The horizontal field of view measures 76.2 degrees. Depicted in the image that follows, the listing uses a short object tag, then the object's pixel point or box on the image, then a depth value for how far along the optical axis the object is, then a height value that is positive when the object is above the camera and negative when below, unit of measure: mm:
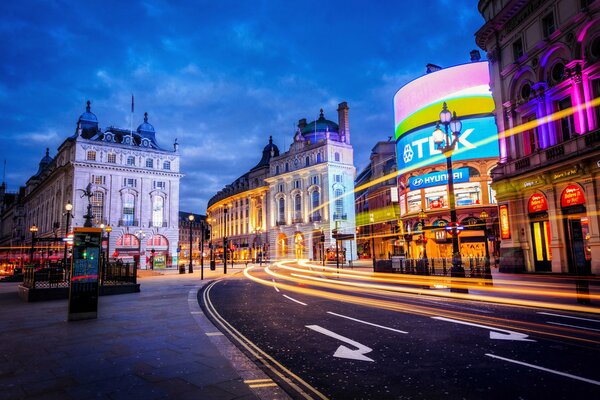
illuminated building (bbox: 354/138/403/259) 68012 +7574
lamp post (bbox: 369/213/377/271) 72175 +4597
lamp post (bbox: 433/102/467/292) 15945 +2969
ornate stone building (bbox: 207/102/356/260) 69375 +9496
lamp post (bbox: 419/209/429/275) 22822 -1538
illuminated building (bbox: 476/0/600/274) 20953 +6636
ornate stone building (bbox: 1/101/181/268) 68562 +12065
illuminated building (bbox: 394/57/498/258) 44844 +9812
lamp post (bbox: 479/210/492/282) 17488 -1410
